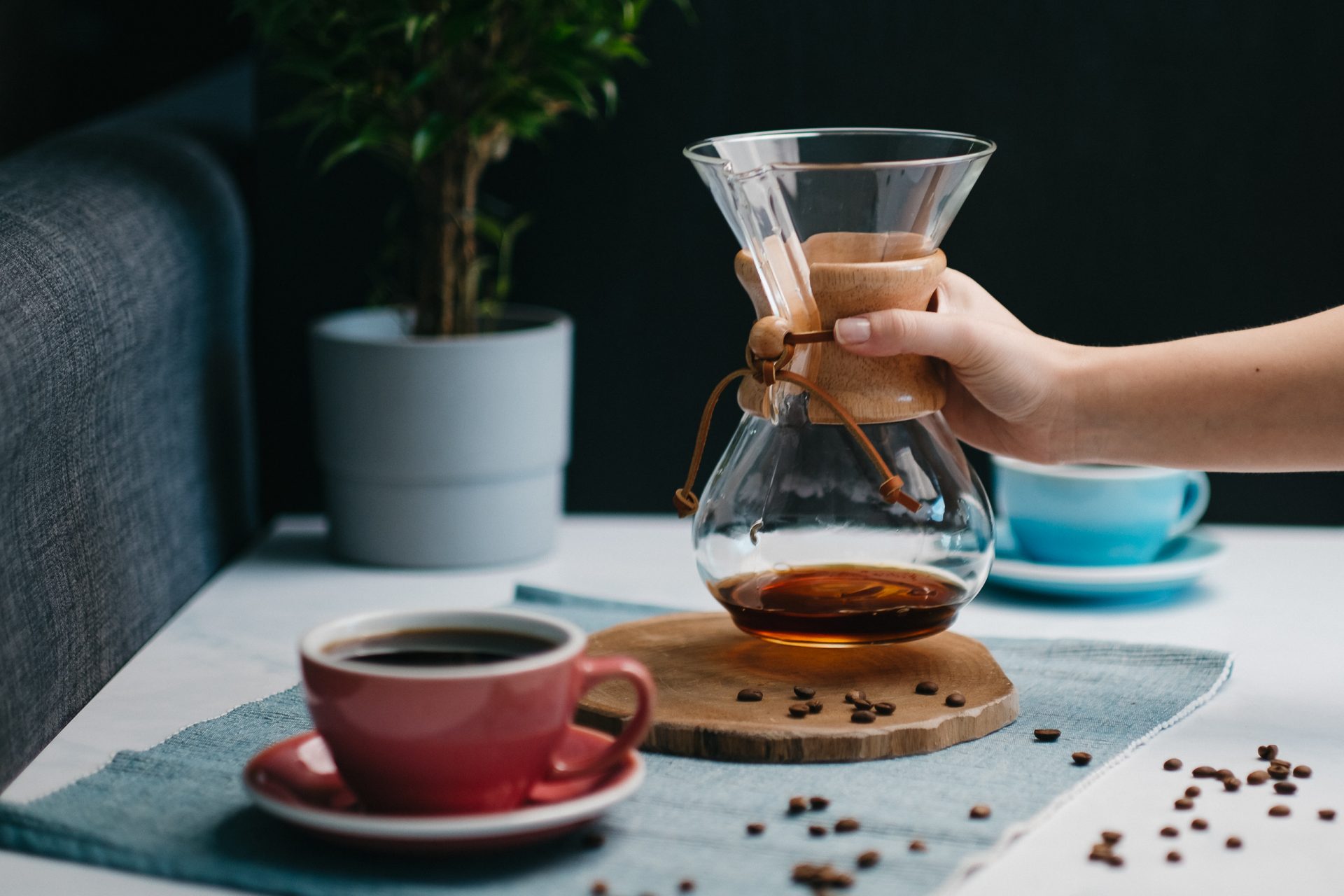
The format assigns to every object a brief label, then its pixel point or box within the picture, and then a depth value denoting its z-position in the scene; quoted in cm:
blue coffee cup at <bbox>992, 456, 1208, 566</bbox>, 113
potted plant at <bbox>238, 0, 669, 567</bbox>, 116
